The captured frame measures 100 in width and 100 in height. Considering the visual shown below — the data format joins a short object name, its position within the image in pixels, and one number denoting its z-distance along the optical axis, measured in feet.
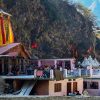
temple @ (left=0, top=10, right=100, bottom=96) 102.73
